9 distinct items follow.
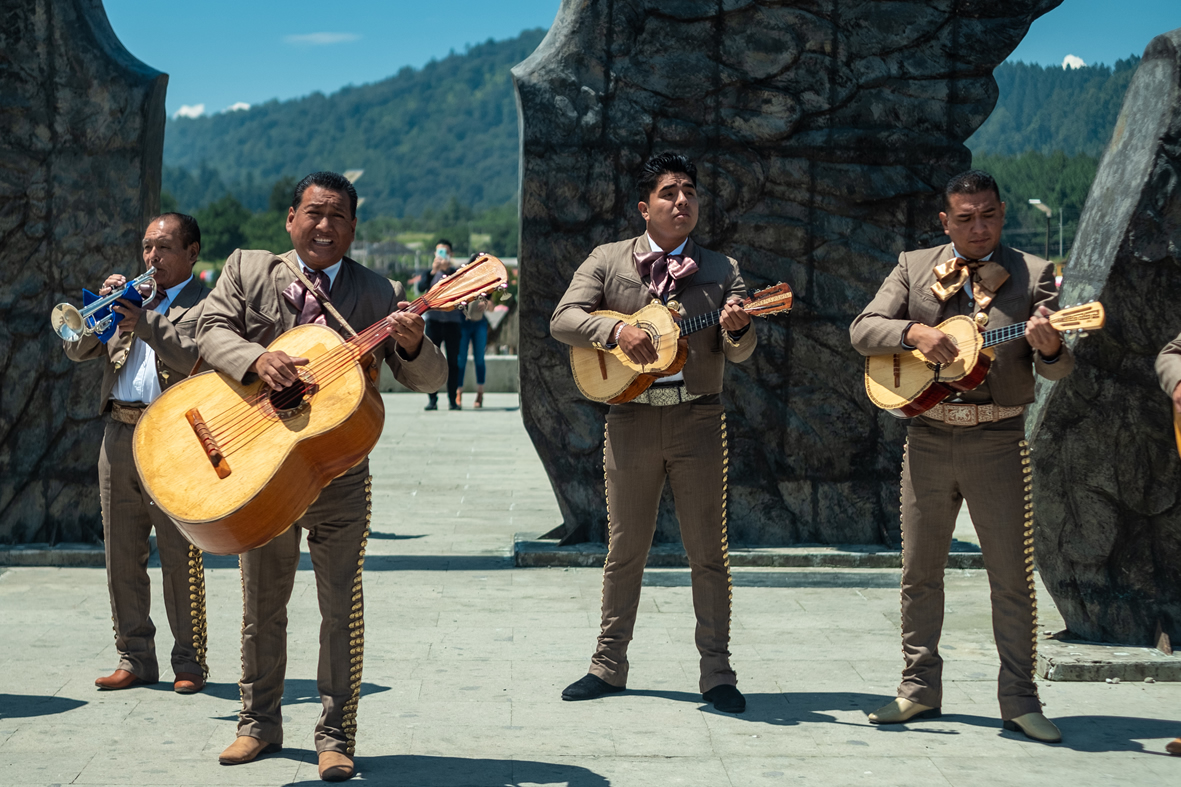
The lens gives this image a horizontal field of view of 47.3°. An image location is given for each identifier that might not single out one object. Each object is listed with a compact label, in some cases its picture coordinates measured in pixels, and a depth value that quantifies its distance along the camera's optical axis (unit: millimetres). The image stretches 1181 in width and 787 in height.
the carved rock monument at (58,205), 7754
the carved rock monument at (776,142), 7781
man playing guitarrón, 4555
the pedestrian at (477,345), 16922
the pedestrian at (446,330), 15086
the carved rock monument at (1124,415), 5523
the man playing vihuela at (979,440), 4977
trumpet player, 5629
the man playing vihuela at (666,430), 5449
